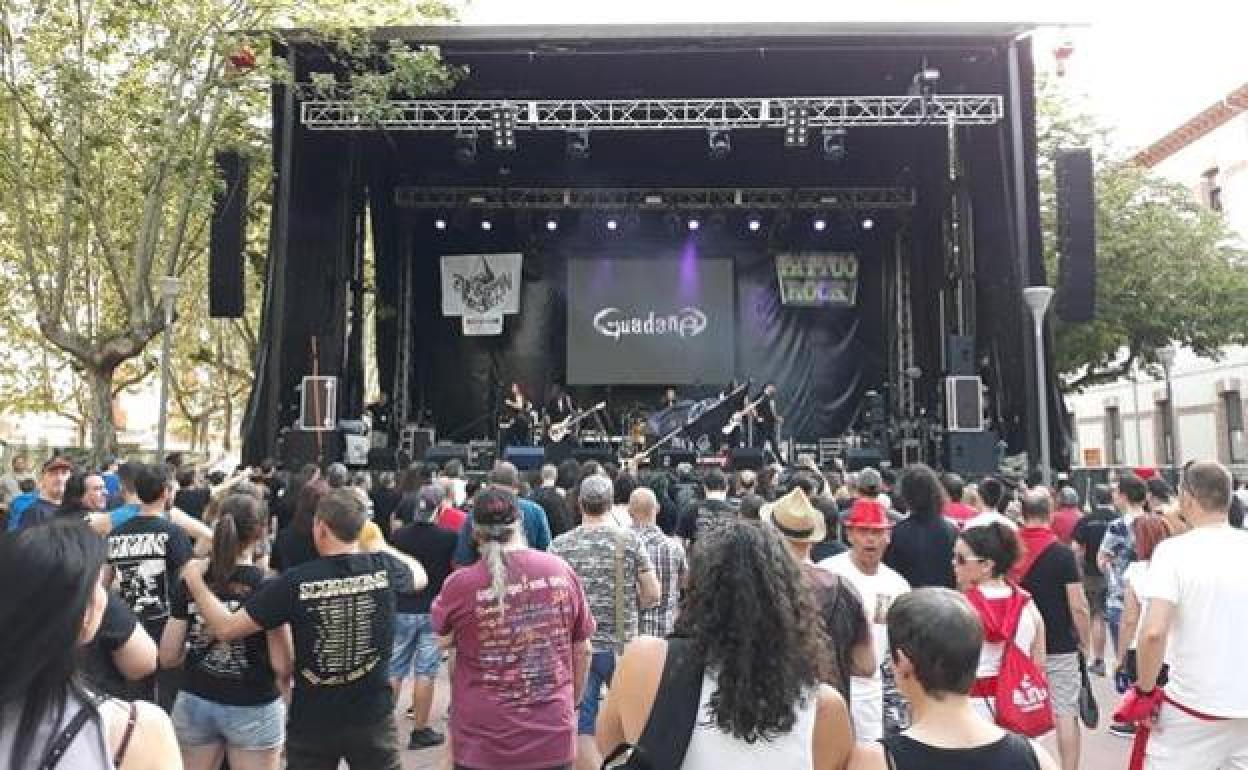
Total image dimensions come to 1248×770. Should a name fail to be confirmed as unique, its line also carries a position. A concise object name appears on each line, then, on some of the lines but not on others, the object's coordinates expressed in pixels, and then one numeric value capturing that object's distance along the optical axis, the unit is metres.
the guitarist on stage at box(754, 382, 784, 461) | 16.44
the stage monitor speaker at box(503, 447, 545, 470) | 14.54
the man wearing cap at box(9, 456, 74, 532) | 5.77
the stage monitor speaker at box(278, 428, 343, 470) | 13.01
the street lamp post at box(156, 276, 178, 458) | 11.79
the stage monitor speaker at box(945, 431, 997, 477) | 13.12
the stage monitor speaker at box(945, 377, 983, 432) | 13.65
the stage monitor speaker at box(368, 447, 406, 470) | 14.12
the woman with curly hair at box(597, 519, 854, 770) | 1.97
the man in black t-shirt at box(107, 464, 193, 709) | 3.73
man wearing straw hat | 2.74
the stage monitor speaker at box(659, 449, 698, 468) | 15.00
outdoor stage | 13.03
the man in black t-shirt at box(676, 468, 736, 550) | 6.08
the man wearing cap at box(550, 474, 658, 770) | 4.26
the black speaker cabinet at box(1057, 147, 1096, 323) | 12.73
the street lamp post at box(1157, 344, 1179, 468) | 17.12
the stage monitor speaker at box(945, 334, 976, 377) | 13.92
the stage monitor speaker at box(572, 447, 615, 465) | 13.98
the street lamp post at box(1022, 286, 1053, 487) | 11.68
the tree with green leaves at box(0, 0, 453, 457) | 11.67
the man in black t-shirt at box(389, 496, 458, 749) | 5.46
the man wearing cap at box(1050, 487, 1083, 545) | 7.11
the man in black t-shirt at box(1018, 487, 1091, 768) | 4.38
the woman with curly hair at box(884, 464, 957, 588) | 4.38
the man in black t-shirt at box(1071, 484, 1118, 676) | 6.94
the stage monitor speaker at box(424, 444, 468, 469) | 14.46
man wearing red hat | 3.36
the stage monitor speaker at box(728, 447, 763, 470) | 12.76
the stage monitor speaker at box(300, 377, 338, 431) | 13.50
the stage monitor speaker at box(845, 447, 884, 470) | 14.09
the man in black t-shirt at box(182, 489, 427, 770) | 3.05
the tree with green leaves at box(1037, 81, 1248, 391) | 19.00
